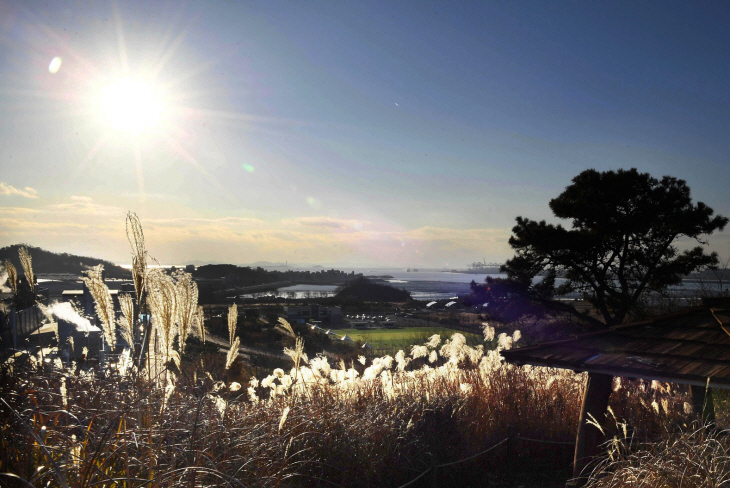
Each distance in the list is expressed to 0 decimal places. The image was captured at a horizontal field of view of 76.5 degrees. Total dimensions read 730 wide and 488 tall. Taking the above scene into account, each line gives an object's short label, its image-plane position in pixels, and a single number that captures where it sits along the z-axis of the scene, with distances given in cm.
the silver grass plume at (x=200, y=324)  444
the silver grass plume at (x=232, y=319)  505
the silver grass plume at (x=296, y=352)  525
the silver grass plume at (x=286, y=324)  517
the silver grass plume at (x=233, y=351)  470
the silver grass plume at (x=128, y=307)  328
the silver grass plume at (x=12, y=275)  500
